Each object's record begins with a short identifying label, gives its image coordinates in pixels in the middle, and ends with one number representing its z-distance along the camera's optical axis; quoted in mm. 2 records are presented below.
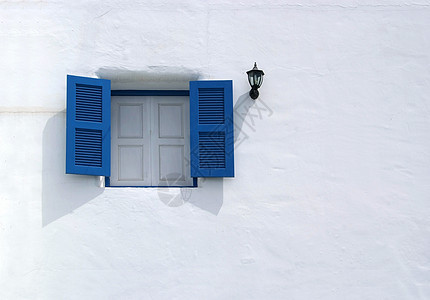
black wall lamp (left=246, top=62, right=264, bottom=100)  7180
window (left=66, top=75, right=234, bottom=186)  7105
